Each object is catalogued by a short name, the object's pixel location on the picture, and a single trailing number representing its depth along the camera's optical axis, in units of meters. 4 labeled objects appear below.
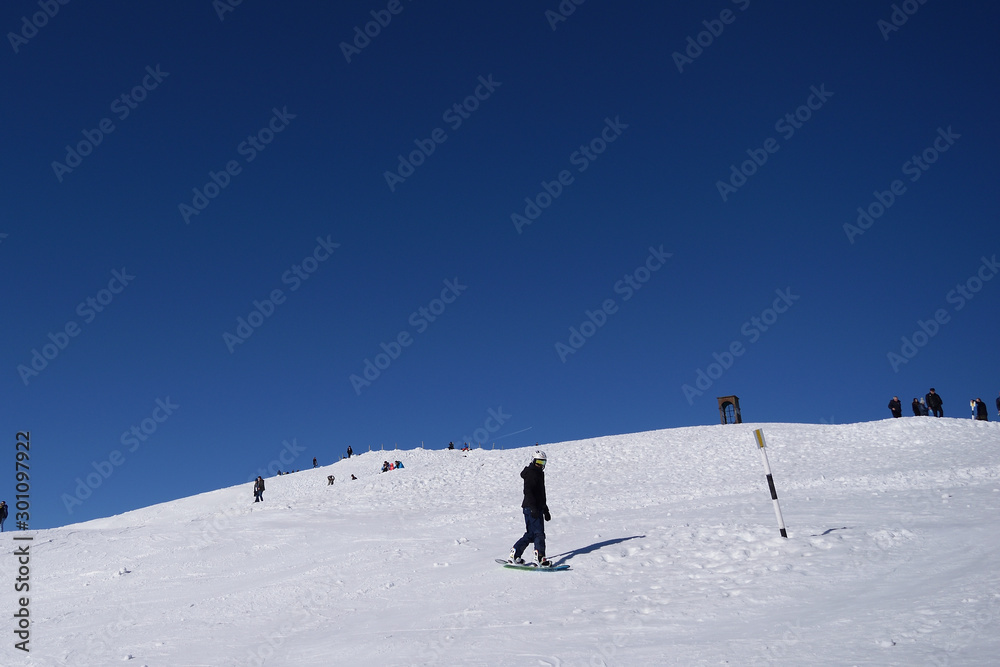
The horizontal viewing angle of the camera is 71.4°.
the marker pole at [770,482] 12.23
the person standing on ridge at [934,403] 35.50
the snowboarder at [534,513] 12.10
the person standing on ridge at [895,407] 37.66
